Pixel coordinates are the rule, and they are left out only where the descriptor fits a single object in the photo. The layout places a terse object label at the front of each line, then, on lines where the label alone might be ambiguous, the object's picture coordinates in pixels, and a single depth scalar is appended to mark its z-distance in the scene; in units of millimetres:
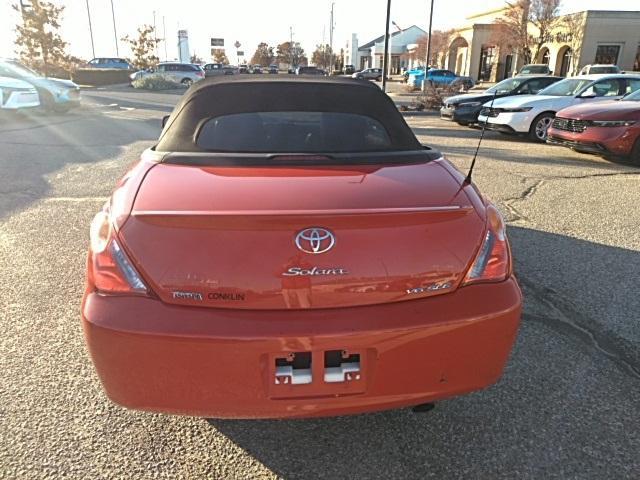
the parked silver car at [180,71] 36594
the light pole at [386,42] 16422
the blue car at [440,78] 31641
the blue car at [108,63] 43750
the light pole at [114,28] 67625
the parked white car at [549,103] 11234
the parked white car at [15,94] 12758
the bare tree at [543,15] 39312
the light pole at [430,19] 26369
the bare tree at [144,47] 47031
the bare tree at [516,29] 39906
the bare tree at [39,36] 29734
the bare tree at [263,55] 93812
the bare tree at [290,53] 90925
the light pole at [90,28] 59516
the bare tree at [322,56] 84306
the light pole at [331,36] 60209
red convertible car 1797
